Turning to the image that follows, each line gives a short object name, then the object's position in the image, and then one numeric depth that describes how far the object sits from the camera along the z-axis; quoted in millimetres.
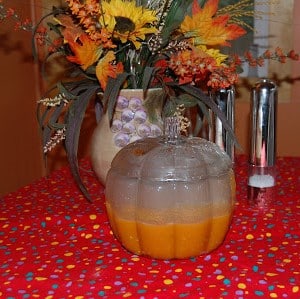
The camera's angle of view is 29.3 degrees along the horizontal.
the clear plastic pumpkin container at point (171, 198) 754
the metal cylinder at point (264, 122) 997
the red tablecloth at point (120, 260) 675
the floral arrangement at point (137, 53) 928
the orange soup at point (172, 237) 761
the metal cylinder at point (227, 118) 1087
